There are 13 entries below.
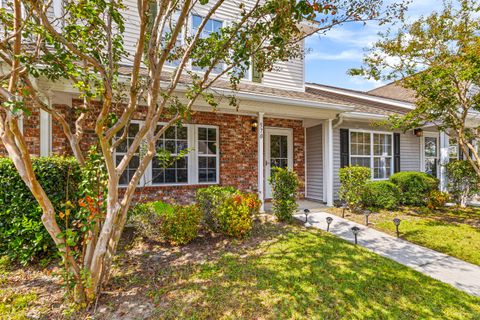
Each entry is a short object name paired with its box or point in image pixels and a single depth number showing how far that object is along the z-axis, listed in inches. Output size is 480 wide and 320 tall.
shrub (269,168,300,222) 219.3
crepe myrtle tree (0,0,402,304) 97.5
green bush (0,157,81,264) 133.4
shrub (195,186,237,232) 186.7
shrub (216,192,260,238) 180.9
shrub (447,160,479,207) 316.5
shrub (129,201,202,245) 170.2
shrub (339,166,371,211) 269.6
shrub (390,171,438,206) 309.6
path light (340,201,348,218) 251.4
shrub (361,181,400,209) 289.3
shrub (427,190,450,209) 300.5
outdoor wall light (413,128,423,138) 379.6
